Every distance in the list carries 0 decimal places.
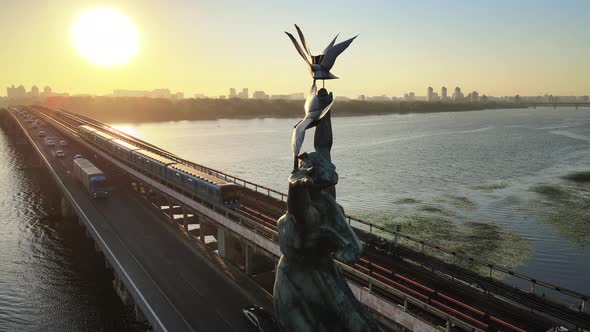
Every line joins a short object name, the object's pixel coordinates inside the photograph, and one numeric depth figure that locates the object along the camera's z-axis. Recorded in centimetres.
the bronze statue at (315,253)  800
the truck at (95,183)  4744
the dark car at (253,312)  2204
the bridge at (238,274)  2133
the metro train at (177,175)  3675
